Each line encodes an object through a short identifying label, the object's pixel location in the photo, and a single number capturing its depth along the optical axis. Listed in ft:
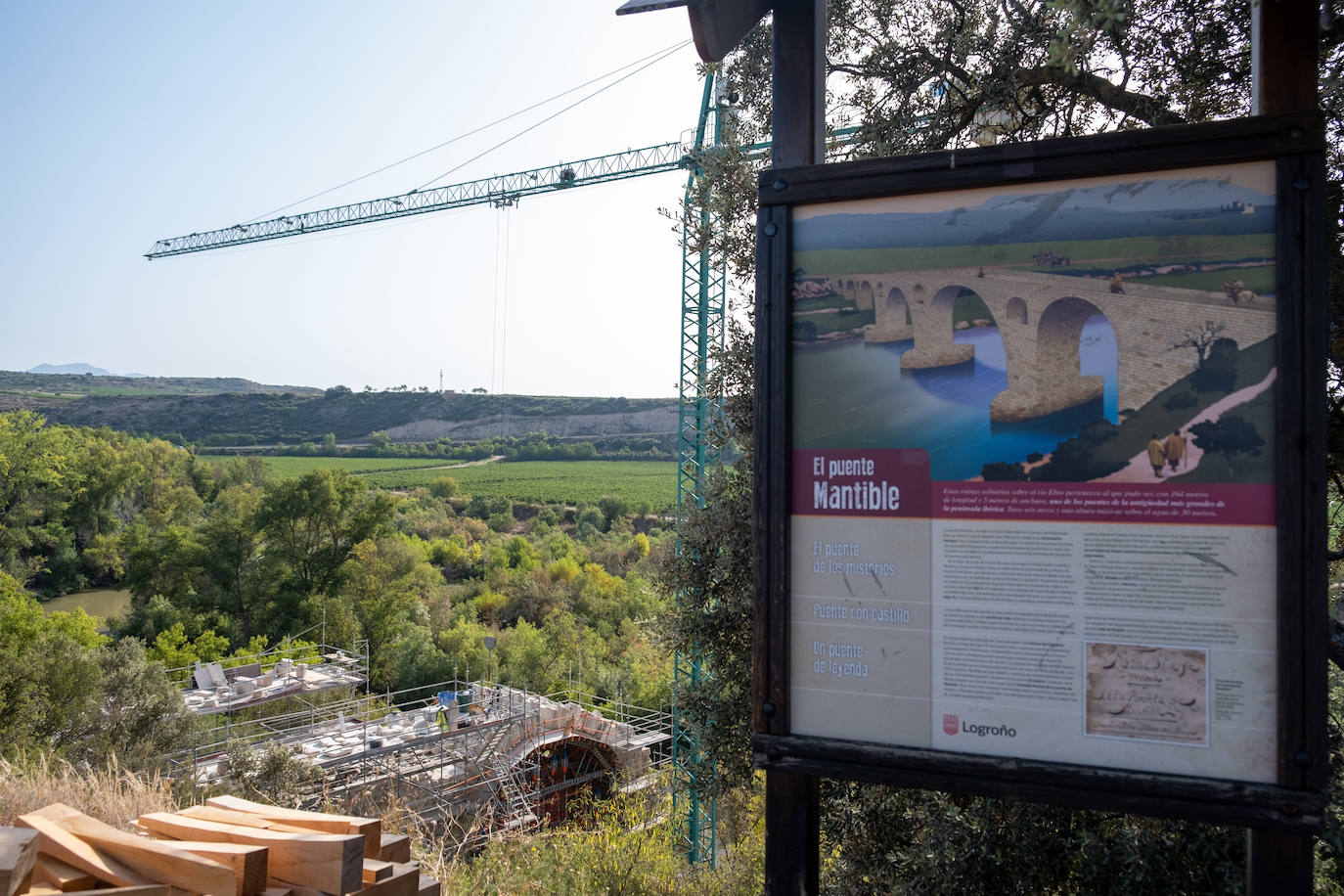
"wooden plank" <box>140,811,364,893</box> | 9.10
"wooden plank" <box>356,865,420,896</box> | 9.52
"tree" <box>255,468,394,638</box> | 122.01
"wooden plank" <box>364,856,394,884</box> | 9.59
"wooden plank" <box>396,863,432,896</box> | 10.23
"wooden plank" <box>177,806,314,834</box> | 10.60
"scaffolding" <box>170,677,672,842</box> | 51.47
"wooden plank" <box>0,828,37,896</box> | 7.57
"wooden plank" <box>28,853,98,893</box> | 8.40
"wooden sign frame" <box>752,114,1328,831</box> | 6.29
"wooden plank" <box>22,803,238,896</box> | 8.64
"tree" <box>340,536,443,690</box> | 112.78
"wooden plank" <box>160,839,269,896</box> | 8.80
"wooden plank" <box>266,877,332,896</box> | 9.12
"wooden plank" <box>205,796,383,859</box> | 10.50
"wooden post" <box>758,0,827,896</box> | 8.11
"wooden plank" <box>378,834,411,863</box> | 10.61
